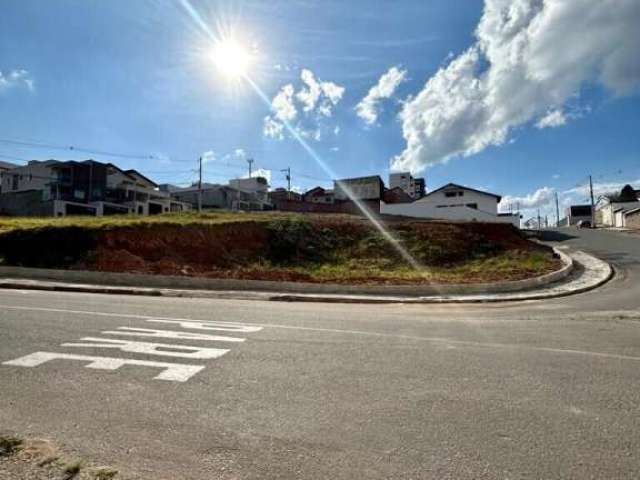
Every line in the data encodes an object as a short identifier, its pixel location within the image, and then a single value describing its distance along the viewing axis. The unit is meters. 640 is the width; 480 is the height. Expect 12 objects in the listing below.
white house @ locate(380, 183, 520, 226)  45.56
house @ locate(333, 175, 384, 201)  64.19
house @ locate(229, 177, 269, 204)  82.49
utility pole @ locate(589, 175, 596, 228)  65.33
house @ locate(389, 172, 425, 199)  117.13
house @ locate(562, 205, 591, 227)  89.44
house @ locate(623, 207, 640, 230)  52.34
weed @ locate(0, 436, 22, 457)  3.19
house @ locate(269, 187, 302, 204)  86.89
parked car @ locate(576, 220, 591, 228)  73.81
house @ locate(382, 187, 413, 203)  69.04
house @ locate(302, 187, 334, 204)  75.52
